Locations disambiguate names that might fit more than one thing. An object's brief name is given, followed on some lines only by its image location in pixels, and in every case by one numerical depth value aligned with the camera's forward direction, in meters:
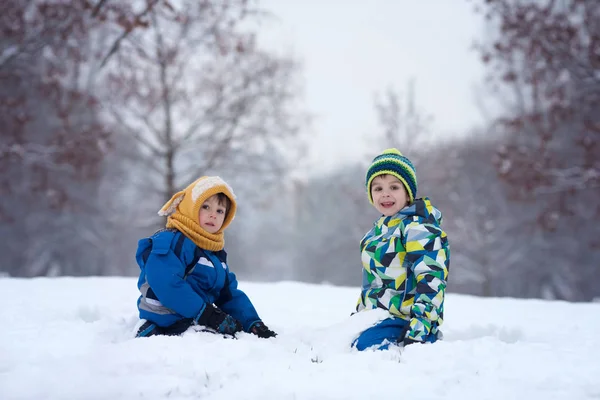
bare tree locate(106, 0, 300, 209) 11.30
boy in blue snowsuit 3.08
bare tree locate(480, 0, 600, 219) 9.63
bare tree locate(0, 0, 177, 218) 8.16
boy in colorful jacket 2.93
